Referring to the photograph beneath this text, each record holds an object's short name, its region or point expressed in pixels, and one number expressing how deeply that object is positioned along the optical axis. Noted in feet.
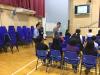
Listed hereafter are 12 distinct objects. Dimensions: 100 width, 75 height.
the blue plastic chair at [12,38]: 12.64
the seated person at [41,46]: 8.53
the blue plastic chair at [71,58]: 7.38
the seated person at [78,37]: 8.48
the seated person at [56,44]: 8.39
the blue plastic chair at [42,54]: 8.39
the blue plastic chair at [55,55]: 8.02
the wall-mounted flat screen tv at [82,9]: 17.94
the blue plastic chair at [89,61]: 6.85
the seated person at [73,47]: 8.05
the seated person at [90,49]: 7.19
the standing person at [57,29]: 11.10
